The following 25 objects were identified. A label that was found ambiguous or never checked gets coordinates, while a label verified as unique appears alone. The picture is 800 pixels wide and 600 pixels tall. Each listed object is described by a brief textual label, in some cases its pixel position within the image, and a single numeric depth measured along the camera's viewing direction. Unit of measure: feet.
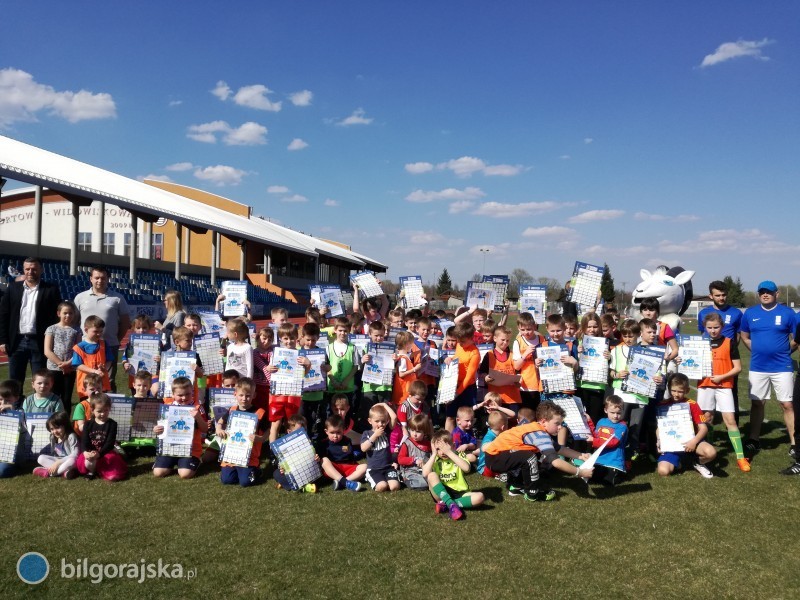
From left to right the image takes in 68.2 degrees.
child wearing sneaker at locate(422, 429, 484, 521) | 18.38
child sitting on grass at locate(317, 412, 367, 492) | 20.40
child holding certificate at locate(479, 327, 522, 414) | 24.32
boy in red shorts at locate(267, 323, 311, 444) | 22.59
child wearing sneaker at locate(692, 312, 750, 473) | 24.26
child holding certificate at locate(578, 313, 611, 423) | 24.32
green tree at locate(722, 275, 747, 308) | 244.38
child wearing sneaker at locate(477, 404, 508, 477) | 22.08
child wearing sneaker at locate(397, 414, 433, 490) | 20.74
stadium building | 62.34
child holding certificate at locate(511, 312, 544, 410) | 24.26
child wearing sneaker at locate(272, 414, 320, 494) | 19.75
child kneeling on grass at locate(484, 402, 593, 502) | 19.35
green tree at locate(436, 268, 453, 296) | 285.02
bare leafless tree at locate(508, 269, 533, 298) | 243.07
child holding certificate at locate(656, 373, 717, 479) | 22.20
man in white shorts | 24.93
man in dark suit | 24.66
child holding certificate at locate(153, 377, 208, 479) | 21.15
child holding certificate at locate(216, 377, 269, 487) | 20.33
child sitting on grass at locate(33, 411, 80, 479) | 20.54
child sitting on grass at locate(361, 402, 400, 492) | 20.18
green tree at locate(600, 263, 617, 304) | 220.35
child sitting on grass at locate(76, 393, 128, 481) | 20.56
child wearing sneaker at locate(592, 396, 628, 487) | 20.83
